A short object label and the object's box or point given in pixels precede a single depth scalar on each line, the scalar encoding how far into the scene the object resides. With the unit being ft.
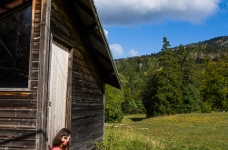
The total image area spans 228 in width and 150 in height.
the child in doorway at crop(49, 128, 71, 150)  17.67
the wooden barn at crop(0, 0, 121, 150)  17.17
